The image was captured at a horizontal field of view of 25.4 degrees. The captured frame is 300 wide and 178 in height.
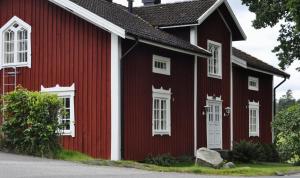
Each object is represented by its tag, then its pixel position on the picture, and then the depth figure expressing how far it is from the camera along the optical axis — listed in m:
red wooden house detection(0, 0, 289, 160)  22.84
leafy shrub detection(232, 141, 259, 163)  29.05
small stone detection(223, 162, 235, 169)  22.92
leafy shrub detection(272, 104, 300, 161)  26.34
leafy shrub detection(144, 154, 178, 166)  23.61
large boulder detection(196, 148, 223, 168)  22.61
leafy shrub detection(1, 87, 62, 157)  21.50
